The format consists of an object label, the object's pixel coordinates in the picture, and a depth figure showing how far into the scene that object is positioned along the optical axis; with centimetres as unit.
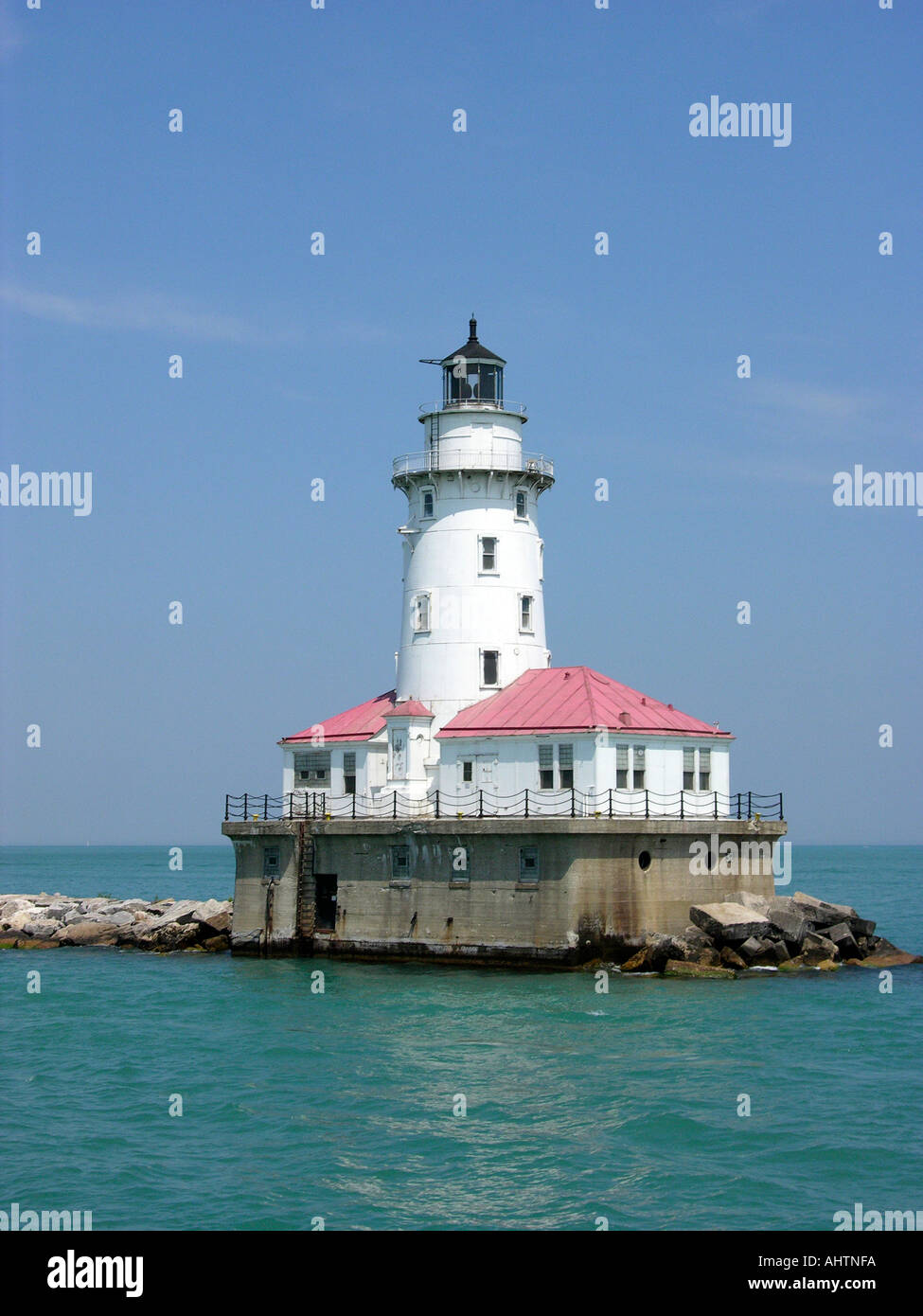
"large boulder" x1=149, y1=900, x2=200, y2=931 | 5072
